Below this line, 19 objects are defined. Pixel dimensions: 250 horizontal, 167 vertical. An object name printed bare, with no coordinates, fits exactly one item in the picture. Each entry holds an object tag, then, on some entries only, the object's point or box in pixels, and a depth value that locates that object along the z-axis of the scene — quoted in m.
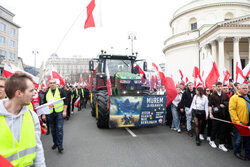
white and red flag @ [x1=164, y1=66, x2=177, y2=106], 6.79
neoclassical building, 25.17
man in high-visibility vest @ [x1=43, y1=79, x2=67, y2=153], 4.69
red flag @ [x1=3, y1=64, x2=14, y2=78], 4.62
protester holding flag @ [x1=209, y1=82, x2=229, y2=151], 5.07
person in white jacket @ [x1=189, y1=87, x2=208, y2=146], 5.52
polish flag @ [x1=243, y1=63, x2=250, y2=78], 7.90
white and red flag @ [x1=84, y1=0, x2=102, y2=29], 6.87
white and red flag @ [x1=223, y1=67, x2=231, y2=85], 9.27
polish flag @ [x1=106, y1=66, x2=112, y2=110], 6.14
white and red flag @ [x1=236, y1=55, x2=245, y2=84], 7.44
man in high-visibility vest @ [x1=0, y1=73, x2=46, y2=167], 1.59
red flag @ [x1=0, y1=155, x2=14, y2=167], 1.41
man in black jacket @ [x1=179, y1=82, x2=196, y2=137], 6.33
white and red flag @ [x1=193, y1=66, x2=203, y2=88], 9.64
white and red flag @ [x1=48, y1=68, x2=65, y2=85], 7.63
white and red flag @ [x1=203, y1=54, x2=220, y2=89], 8.27
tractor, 6.59
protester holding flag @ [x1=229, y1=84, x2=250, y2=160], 4.31
